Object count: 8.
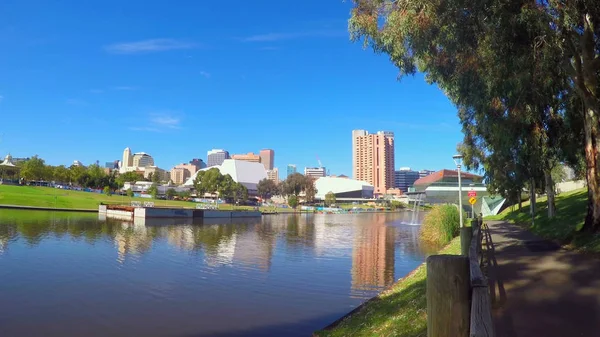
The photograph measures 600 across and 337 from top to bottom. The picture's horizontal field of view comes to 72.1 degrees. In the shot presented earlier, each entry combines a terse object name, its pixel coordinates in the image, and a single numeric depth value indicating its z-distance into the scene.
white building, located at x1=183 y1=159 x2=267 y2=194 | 161.25
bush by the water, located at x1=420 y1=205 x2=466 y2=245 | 27.41
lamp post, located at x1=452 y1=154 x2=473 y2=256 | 8.86
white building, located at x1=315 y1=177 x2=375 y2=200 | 190.00
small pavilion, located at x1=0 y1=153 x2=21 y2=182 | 96.68
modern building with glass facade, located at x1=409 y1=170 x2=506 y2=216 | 58.60
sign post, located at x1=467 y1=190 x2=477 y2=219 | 20.98
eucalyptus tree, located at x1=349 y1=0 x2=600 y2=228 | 10.20
